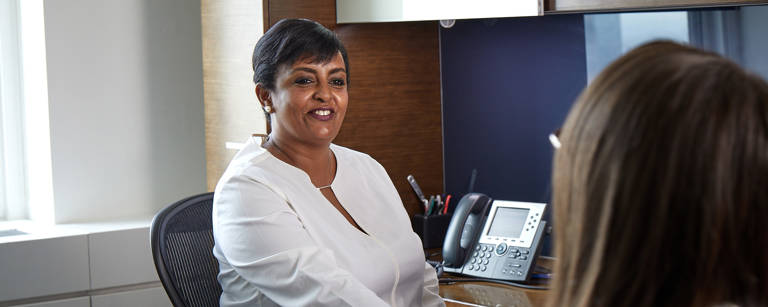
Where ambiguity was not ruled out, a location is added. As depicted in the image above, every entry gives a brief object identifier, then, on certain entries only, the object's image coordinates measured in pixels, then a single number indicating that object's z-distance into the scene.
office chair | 1.67
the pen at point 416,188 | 2.63
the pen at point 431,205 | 2.62
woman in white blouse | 1.54
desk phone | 2.12
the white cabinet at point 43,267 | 2.30
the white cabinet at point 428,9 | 1.99
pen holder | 2.55
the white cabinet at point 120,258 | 2.45
